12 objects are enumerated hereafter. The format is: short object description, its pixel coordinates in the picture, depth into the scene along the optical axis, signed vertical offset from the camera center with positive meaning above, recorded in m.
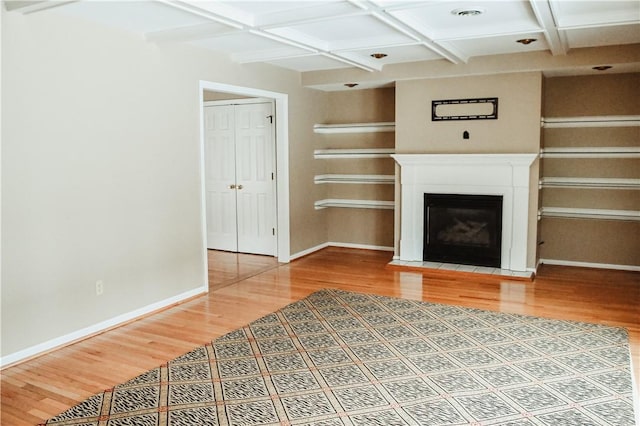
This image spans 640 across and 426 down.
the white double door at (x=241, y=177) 6.88 -0.16
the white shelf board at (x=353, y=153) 6.98 +0.14
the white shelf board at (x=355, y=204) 7.07 -0.54
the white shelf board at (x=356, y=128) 6.93 +0.48
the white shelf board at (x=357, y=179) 6.99 -0.20
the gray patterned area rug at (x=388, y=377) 2.82 -1.30
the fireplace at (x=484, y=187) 5.74 -0.27
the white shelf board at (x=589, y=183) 5.73 -0.23
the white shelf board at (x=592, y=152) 5.68 +0.10
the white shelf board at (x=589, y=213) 5.79 -0.57
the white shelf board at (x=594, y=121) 5.72 +0.44
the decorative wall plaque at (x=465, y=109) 5.84 +0.59
